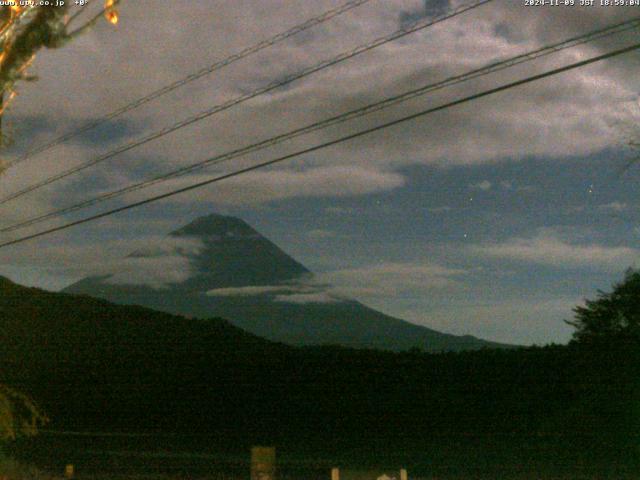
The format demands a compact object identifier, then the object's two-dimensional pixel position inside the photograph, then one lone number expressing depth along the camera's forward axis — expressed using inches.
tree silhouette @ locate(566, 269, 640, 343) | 1382.9
